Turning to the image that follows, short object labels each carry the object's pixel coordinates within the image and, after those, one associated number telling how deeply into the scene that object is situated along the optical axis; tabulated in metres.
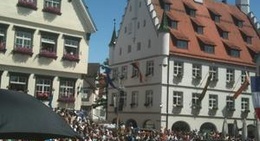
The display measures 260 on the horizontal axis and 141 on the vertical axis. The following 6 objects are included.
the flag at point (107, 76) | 38.81
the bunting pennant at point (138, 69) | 44.86
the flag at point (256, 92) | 25.33
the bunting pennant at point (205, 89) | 43.31
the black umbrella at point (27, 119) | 4.30
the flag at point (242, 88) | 43.98
